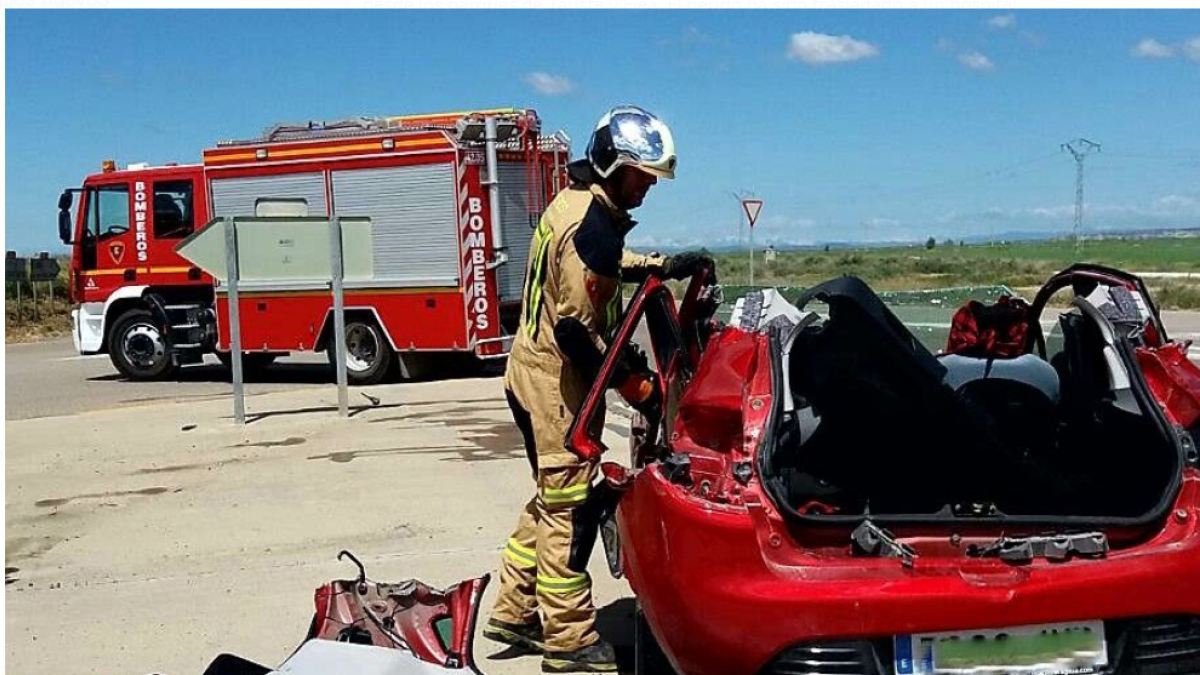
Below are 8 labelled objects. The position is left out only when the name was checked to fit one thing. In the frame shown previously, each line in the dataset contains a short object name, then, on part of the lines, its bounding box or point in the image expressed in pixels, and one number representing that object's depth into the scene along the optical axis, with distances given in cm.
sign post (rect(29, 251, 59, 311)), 2848
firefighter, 448
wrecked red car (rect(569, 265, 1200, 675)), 322
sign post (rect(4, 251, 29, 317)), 3092
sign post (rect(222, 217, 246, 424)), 1130
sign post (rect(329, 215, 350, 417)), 1159
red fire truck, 1468
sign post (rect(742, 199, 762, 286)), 2448
